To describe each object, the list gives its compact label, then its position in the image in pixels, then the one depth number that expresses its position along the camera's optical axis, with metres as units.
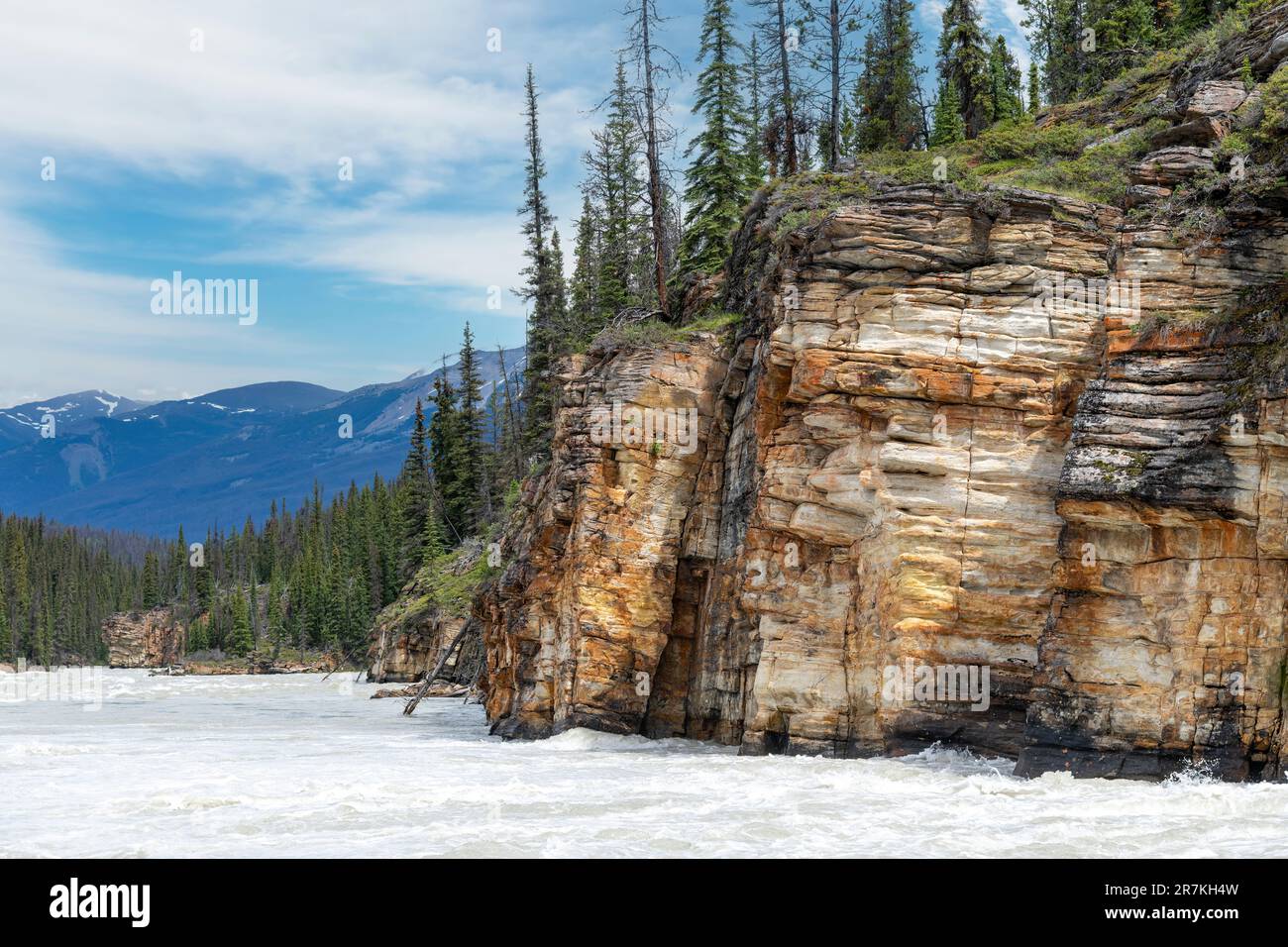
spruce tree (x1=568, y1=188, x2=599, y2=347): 56.61
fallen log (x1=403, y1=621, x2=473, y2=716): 43.28
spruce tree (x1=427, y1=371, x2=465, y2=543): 75.25
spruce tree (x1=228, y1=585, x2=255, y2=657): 121.00
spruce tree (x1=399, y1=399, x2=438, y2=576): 79.12
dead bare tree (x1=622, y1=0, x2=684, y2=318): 39.06
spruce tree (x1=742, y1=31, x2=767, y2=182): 45.03
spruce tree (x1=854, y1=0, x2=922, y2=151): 46.16
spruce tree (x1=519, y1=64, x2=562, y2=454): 55.28
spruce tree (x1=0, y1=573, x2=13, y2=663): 130.75
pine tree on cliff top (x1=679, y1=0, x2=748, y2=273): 41.97
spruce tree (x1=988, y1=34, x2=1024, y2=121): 51.00
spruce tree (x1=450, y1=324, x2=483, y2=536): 74.31
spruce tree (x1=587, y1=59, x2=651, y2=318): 50.09
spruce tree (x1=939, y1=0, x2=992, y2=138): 41.47
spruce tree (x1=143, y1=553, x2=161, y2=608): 152.12
